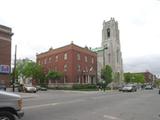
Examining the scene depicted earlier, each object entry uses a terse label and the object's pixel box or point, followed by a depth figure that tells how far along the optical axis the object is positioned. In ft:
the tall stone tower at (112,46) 144.19
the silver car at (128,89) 81.18
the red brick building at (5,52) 80.12
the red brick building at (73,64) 101.44
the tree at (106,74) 112.00
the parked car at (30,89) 74.10
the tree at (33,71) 112.55
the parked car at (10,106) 12.00
